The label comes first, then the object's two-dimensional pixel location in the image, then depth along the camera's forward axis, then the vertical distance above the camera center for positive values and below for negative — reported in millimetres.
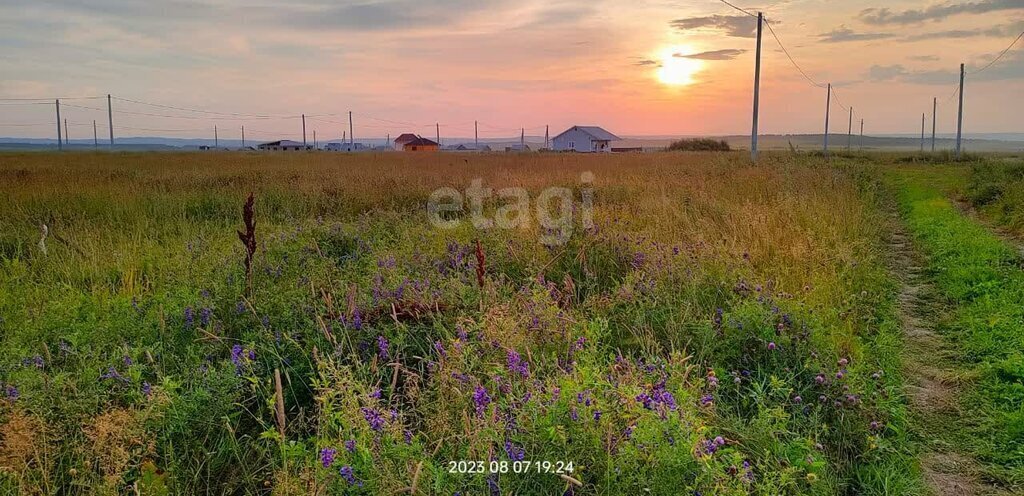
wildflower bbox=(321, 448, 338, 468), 2105 -935
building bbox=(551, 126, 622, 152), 93312 +4689
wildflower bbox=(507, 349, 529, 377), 2839 -863
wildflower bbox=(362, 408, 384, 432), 2314 -895
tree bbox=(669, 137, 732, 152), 72706 +3035
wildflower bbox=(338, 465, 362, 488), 2080 -978
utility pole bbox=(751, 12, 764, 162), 24281 +3615
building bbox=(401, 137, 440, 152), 92300 +4016
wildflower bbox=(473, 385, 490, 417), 2496 -878
